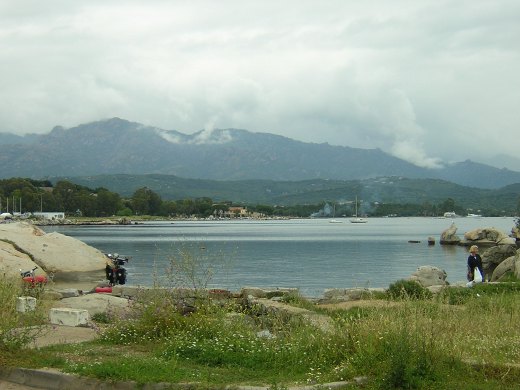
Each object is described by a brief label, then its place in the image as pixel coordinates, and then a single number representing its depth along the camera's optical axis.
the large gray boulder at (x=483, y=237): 82.00
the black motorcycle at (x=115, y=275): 33.25
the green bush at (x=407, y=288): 20.47
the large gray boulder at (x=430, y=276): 31.55
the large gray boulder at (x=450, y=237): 100.62
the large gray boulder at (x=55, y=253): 37.06
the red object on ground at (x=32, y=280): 20.16
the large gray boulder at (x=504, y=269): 30.68
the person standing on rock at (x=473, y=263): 25.70
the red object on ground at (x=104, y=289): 26.53
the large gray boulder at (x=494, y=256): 40.22
